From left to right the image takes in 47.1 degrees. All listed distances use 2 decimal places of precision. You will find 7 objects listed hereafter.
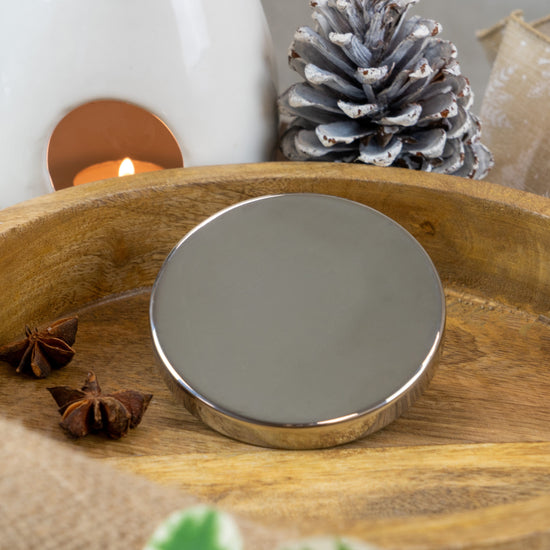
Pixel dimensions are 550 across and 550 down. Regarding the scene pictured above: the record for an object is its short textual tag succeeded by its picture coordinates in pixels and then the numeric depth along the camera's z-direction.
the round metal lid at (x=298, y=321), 0.35
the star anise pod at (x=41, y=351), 0.40
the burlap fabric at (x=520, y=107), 0.59
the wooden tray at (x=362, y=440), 0.33
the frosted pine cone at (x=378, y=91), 0.47
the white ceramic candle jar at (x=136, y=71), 0.44
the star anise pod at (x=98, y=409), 0.36
